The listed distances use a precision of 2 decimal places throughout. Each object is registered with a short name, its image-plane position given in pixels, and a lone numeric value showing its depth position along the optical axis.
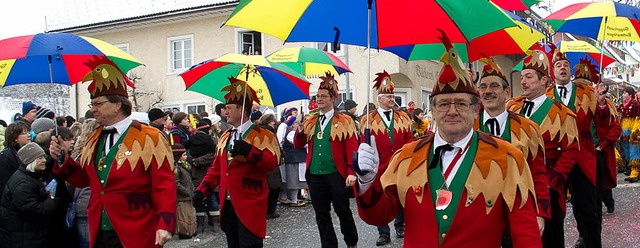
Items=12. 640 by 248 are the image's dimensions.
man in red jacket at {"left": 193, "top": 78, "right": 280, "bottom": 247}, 5.98
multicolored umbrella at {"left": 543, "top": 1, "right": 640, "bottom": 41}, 7.39
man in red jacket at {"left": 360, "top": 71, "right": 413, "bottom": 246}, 8.45
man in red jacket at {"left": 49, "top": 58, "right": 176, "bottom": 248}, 4.81
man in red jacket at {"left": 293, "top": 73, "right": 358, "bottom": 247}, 7.50
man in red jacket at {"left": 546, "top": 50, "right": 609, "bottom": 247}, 6.25
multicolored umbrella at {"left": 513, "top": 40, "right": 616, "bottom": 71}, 11.04
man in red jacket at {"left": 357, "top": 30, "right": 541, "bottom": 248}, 3.21
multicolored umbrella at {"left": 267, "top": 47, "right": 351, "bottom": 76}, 8.20
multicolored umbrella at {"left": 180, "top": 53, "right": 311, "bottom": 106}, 7.05
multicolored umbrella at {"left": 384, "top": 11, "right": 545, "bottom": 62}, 5.00
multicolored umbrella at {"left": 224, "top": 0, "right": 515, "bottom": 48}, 3.78
